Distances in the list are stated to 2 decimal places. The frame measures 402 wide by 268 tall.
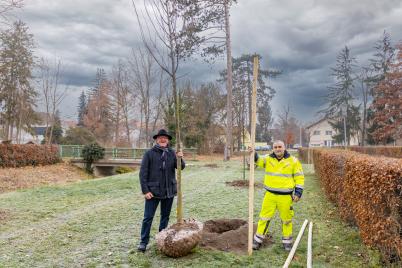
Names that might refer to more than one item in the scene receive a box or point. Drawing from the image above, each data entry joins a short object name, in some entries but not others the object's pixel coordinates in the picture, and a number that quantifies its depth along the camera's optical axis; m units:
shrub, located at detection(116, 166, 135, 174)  31.53
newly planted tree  6.08
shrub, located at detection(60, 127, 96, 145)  52.00
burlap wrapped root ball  5.23
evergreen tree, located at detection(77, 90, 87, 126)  93.03
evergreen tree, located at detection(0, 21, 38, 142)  36.84
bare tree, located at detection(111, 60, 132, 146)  48.05
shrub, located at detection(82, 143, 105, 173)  30.75
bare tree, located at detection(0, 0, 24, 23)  10.96
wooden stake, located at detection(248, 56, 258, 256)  5.48
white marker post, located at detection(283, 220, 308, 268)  4.86
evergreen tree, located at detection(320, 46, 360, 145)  60.17
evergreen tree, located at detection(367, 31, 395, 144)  49.93
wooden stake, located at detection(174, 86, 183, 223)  5.65
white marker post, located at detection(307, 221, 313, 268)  4.94
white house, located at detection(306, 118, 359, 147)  88.56
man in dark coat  5.63
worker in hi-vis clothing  5.79
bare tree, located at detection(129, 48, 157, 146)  43.97
